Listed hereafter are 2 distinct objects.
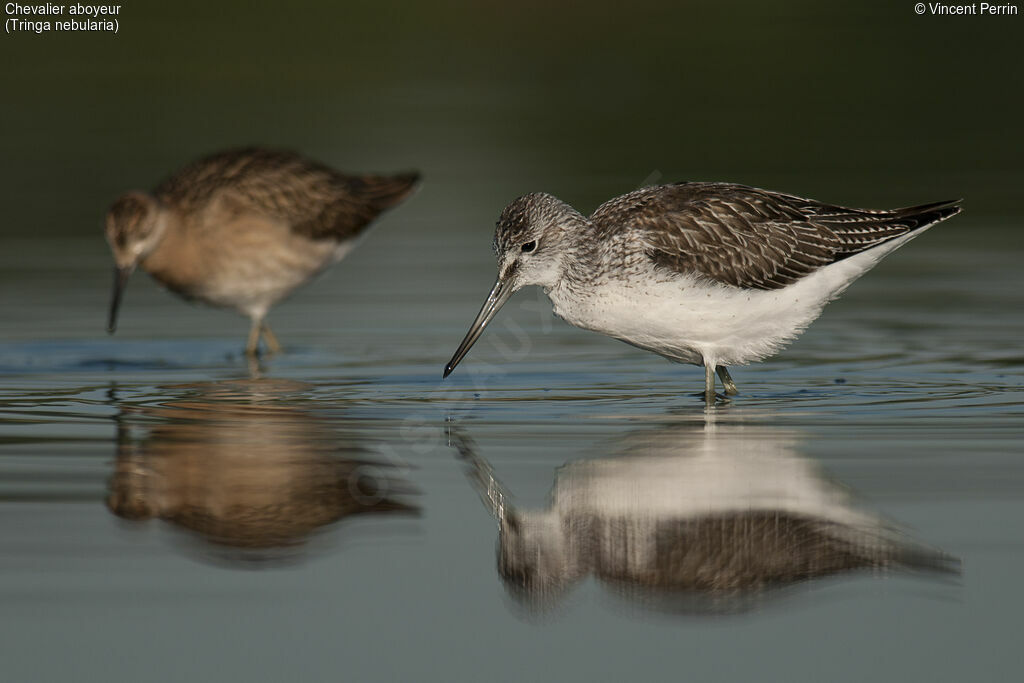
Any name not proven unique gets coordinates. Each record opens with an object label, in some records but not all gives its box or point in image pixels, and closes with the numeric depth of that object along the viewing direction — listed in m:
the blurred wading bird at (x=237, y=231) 14.31
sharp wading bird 10.80
